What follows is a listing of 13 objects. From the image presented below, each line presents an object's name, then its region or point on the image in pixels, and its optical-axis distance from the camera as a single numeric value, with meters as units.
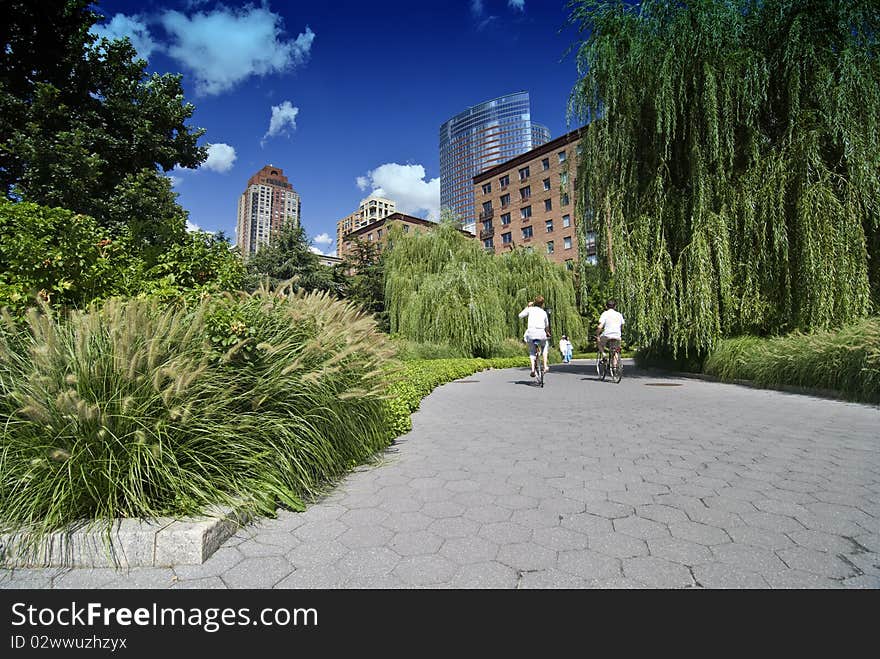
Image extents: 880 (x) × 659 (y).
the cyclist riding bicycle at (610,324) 10.80
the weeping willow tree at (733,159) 9.34
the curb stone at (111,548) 2.12
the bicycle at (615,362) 11.25
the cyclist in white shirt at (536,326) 10.74
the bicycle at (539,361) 10.53
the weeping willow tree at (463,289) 17.84
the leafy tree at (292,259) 33.25
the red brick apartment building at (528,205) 50.56
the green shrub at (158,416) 2.33
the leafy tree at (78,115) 14.46
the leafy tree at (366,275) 32.47
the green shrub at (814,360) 6.89
